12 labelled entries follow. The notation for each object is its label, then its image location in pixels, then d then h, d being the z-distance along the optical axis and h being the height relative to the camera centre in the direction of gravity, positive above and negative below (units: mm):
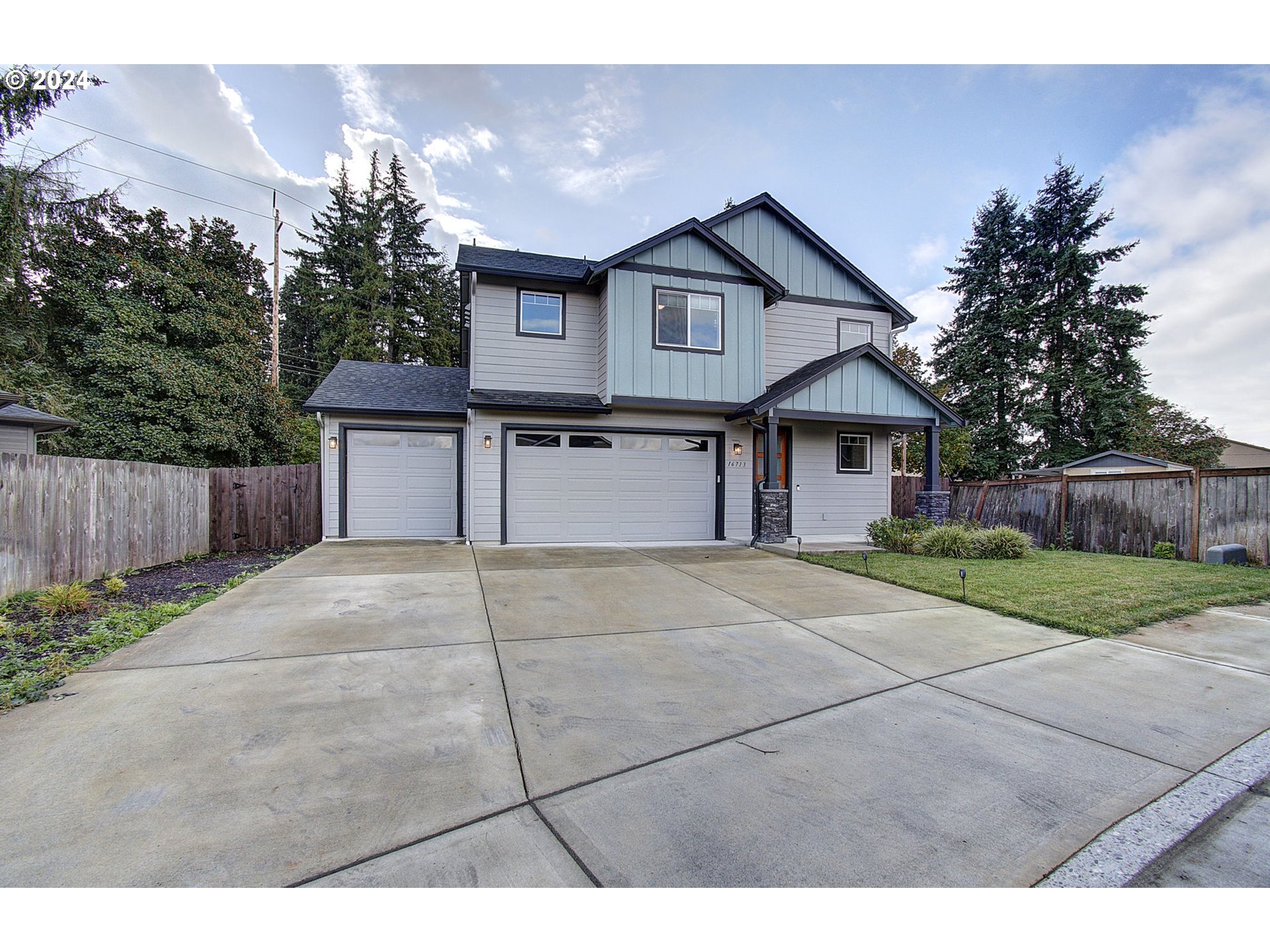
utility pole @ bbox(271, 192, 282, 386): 20938 +9711
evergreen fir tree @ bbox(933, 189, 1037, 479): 21531 +5591
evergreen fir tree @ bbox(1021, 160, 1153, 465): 19859 +5811
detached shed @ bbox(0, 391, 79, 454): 9828 +929
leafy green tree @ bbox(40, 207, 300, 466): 12617 +3324
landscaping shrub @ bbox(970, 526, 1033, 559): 8727 -1066
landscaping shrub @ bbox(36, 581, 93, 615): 5152 -1254
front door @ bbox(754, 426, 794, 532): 11461 +458
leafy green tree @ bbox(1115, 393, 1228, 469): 22250 +1976
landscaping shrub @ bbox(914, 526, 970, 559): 8875 -1076
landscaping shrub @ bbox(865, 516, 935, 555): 9547 -997
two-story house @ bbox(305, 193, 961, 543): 9977 +1306
